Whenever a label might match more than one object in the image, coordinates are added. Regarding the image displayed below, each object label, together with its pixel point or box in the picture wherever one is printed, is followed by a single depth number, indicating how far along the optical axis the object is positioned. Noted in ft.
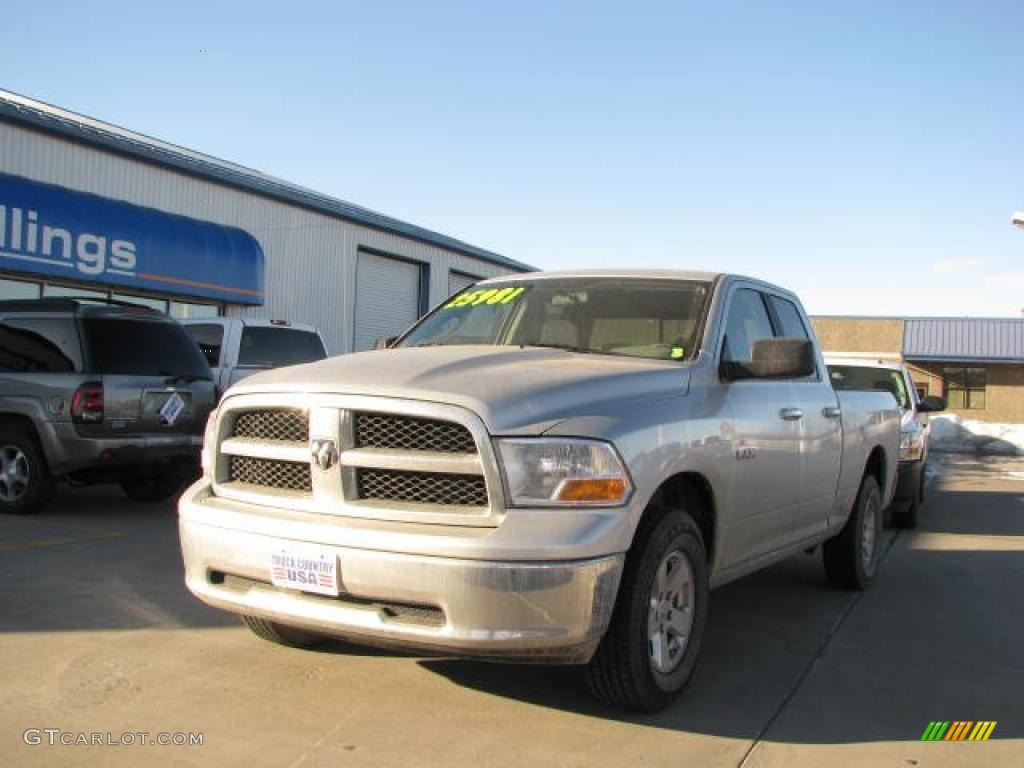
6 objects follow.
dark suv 26.84
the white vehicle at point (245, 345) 37.06
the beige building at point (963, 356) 128.16
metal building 48.73
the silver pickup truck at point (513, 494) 11.07
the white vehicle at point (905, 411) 32.07
